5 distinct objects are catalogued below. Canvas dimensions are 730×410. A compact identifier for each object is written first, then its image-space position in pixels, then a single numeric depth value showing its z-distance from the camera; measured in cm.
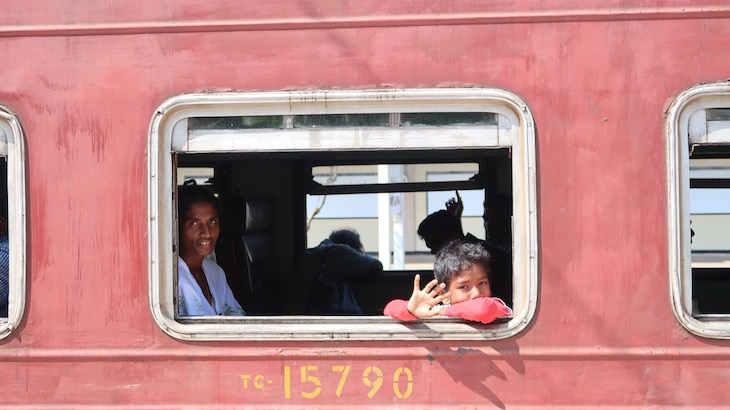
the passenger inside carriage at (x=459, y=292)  513
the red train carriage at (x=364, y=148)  512
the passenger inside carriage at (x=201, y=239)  626
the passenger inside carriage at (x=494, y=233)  771
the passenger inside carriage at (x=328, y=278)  886
